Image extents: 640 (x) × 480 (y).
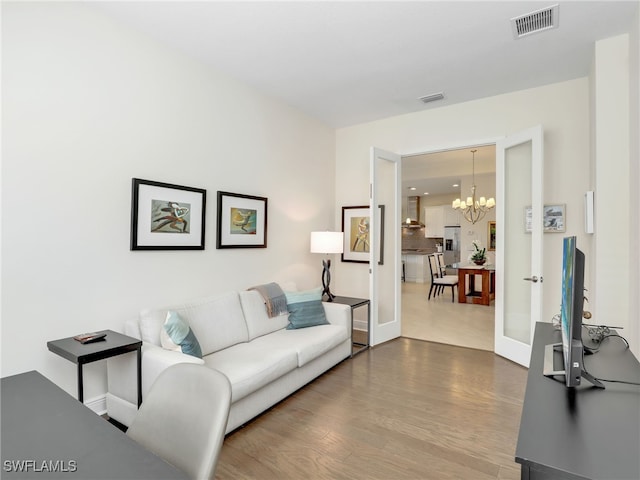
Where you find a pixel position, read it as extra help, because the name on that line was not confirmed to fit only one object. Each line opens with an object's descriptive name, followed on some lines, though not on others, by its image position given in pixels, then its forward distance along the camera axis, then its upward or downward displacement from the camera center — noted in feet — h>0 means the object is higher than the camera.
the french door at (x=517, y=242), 11.69 +0.14
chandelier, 23.75 +2.81
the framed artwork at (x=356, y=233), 16.47 +0.49
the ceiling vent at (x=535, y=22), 8.52 +5.60
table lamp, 14.28 -0.02
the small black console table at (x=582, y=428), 2.90 -1.76
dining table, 23.27 -2.60
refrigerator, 36.27 +0.02
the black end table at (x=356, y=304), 13.44 -2.29
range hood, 39.09 +3.74
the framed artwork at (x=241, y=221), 11.64 +0.75
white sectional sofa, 7.88 -2.88
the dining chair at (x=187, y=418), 3.38 -1.86
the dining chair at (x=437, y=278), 25.20 -2.43
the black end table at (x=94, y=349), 6.70 -2.13
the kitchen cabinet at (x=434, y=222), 36.68 +2.42
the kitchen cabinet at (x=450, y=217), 35.96 +2.86
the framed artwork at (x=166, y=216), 9.23 +0.72
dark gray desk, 2.90 -1.88
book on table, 7.38 -2.04
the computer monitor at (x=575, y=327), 4.30 -1.00
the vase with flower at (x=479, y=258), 24.07 -0.85
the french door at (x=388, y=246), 14.70 -0.07
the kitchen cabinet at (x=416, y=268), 35.05 -2.30
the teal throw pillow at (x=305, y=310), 11.90 -2.25
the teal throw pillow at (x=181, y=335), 8.14 -2.15
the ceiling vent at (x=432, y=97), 13.35 +5.66
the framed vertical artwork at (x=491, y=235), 28.48 +0.85
